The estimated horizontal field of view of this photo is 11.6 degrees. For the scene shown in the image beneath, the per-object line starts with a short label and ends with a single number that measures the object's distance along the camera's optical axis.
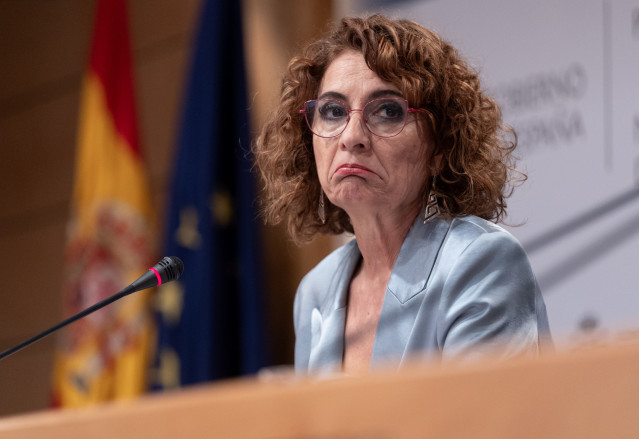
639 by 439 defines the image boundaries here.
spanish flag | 4.84
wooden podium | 2.22
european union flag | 4.37
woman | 3.42
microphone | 3.36
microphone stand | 3.35
